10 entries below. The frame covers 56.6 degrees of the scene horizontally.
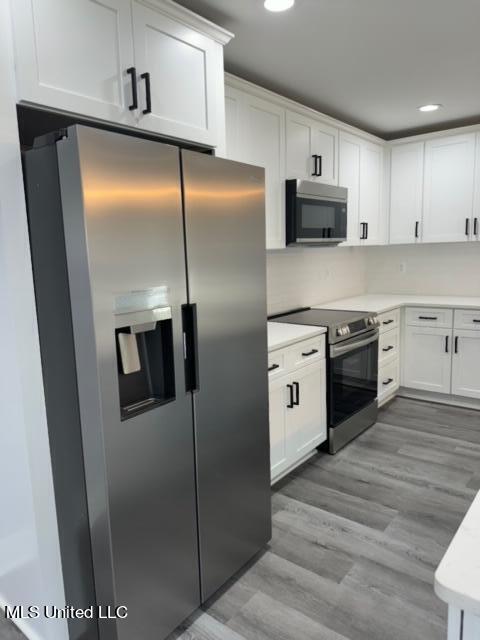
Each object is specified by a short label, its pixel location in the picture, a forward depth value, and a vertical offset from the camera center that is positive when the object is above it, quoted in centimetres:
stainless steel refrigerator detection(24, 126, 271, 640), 135 -34
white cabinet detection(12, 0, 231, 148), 137 +69
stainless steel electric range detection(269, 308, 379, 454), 313 -86
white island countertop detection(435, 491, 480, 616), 70 -54
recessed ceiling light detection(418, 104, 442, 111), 355 +114
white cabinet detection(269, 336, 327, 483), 262 -95
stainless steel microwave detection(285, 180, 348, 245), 304 +29
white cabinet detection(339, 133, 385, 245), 373 +58
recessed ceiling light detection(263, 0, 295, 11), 193 +108
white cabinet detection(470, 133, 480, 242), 391 +36
